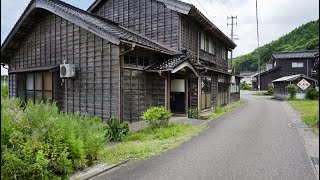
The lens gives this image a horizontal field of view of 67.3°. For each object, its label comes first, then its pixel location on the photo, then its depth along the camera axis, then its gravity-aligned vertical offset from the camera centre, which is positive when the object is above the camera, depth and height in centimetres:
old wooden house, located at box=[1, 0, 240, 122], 1114 +180
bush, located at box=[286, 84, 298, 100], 3120 -13
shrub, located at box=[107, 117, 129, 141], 852 -143
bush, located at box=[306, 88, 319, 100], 2705 -58
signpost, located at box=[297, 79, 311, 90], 1844 +38
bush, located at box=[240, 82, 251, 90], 6989 +82
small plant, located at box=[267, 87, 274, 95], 4314 -33
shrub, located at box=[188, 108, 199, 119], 1377 -136
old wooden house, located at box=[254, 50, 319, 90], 4289 +466
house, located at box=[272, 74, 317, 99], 3183 +57
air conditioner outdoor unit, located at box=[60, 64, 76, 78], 1184 +97
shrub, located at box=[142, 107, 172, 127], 981 -110
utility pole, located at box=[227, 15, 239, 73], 4411 +1226
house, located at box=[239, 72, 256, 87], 8012 +354
